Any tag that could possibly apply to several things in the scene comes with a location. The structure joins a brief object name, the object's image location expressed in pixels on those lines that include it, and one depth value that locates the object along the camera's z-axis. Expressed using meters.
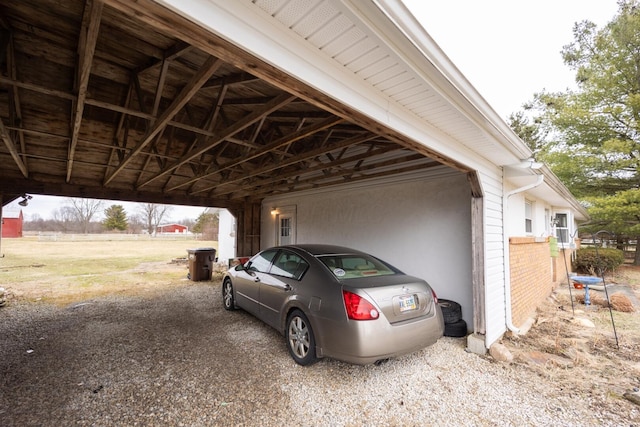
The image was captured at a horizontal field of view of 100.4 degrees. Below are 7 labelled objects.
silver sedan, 2.78
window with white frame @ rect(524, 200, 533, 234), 6.38
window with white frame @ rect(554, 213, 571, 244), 10.15
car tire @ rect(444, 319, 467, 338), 4.21
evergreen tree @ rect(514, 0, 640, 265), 10.53
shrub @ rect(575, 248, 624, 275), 10.48
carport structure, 1.51
